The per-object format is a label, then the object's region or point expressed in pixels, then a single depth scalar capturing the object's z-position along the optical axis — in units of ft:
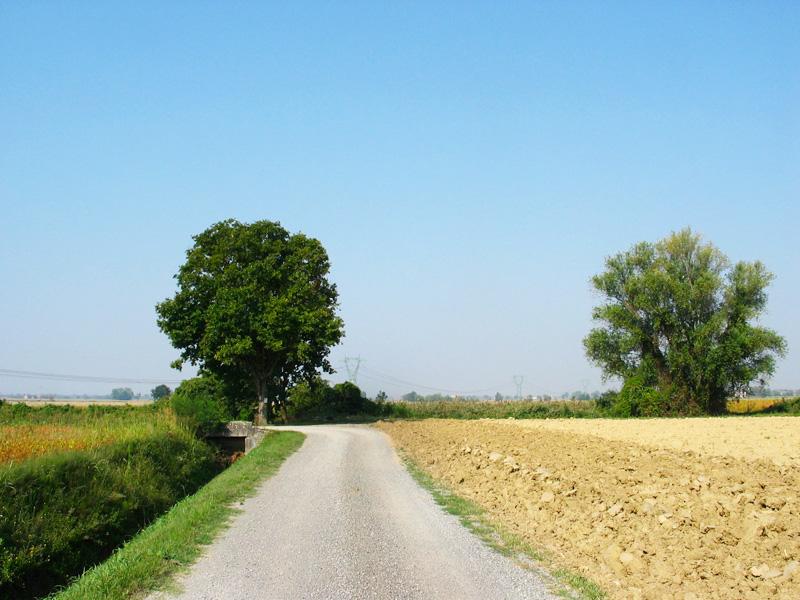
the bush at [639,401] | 198.49
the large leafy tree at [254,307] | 151.23
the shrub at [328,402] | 205.67
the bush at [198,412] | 112.16
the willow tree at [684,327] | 200.44
